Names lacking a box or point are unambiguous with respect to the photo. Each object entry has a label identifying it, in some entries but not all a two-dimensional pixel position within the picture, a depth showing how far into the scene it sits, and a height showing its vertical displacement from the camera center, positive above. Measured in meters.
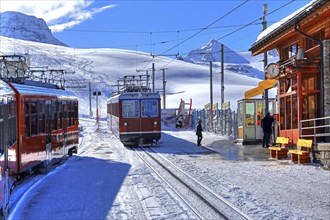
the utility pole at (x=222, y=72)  37.79 +3.27
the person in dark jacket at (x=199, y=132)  26.23 -0.99
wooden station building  19.02 +1.79
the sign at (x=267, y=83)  24.59 +1.52
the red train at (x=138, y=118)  27.00 -0.20
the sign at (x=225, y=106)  35.91 +0.57
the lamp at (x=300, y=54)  20.22 +2.43
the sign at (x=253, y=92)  25.88 +1.12
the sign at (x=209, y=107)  40.95 +0.62
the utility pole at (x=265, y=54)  25.27 +3.26
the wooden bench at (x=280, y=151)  18.67 -1.44
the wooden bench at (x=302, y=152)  16.88 -1.37
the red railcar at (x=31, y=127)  9.14 -0.33
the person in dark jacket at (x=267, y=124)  23.47 -0.52
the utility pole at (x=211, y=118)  40.09 -0.40
